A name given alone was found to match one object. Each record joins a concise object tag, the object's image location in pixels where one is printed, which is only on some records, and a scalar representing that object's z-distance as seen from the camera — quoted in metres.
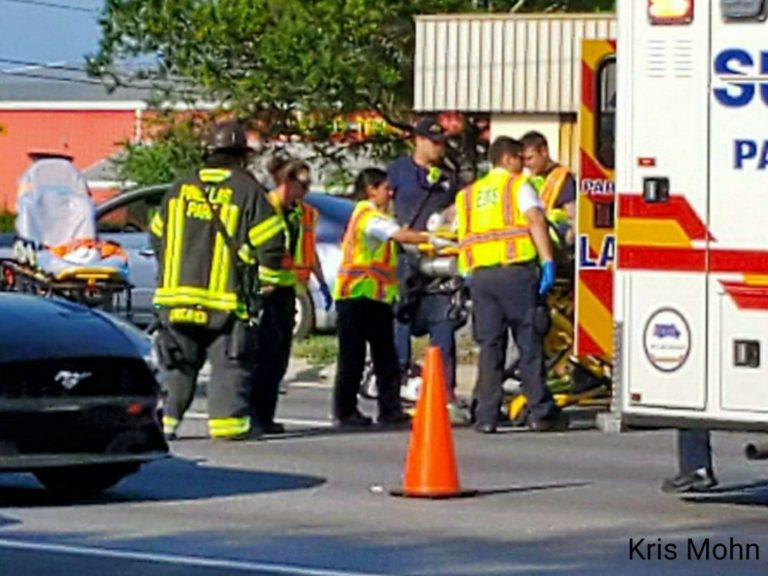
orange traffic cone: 11.73
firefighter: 14.16
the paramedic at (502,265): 14.81
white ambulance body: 10.62
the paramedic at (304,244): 15.30
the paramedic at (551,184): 16.14
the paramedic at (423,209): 16.22
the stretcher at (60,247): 17.70
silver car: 22.12
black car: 10.99
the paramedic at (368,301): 15.63
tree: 30.47
